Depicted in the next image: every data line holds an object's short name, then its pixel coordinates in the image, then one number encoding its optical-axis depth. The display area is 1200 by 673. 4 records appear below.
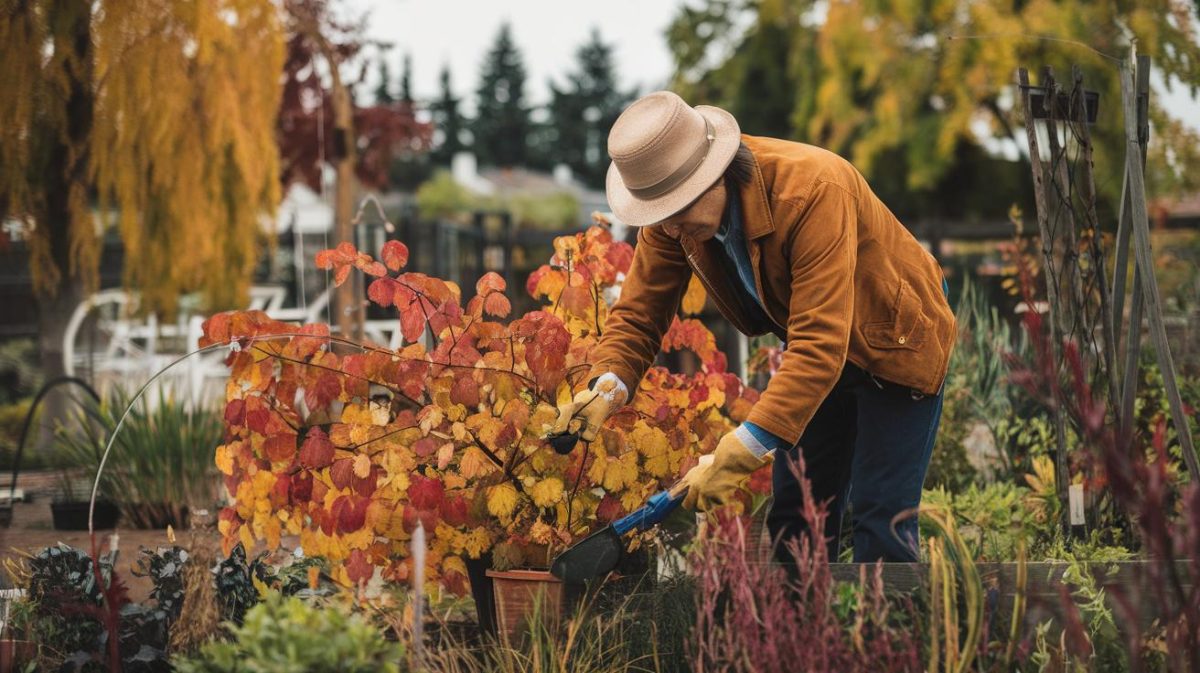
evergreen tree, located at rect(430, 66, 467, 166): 59.50
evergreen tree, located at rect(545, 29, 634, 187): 57.88
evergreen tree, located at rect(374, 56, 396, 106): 51.98
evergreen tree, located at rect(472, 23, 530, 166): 61.59
